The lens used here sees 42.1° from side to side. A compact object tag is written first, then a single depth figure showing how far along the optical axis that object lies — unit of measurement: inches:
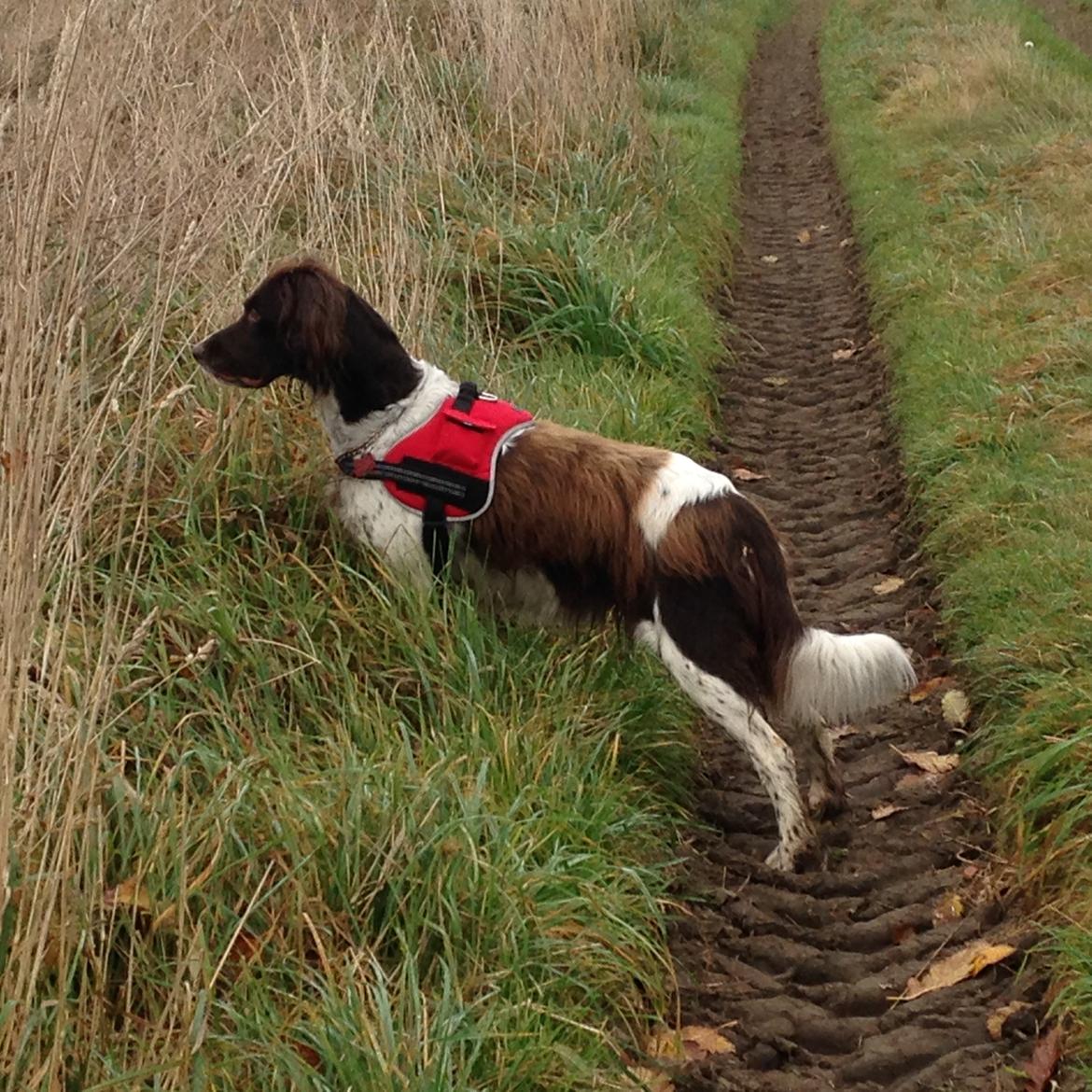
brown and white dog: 154.2
